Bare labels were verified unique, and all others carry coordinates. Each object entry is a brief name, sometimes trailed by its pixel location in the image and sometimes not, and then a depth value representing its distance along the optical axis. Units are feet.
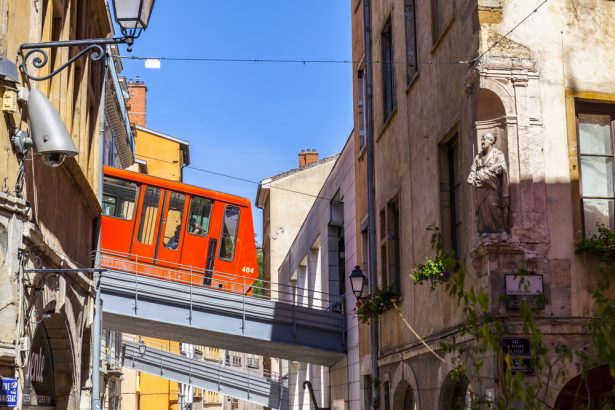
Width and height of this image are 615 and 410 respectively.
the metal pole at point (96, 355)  54.75
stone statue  37.83
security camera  32.37
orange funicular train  83.82
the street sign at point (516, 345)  36.28
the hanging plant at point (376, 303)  56.34
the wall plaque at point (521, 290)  36.89
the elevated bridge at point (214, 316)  72.54
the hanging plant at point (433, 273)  43.50
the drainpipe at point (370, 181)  62.18
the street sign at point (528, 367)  35.85
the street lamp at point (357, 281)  57.36
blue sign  31.27
